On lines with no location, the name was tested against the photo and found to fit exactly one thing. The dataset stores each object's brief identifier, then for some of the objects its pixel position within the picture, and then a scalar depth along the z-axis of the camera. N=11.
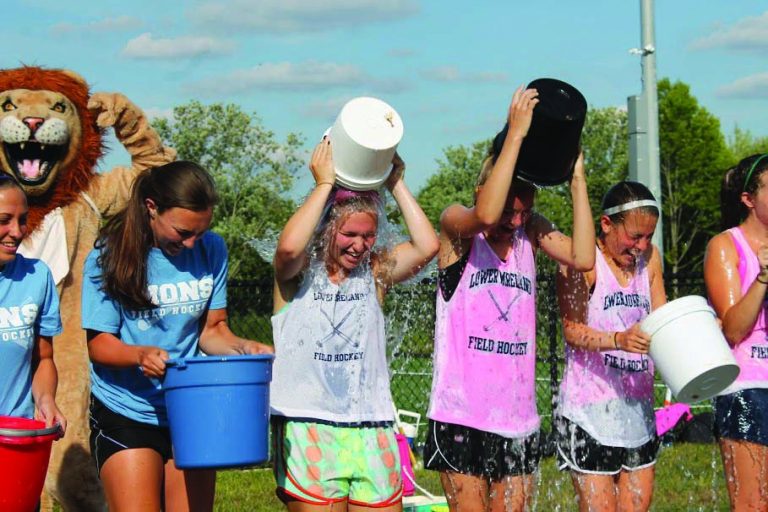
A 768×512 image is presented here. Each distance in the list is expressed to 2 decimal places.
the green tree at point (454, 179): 90.92
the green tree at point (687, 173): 72.68
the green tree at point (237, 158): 64.77
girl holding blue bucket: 6.56
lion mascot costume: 9.46
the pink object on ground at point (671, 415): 15.22
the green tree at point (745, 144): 90.93
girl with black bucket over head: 7.23
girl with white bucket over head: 6.74
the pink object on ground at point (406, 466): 10.84
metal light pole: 16.74
